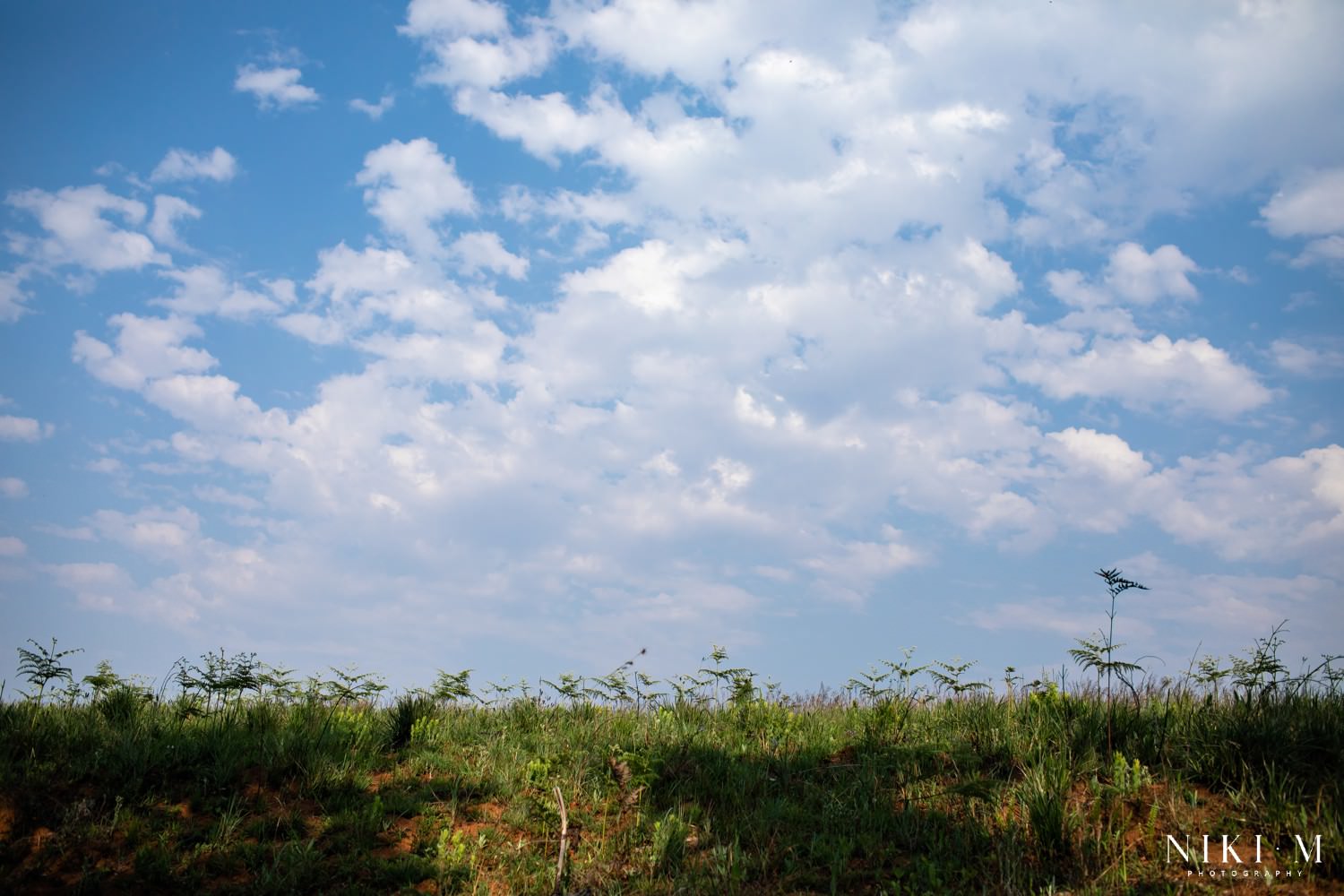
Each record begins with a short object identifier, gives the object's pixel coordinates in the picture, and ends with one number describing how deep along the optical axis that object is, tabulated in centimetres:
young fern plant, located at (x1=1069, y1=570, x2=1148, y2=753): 844
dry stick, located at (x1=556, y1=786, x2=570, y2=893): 705
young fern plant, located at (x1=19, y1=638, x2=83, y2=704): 1065
